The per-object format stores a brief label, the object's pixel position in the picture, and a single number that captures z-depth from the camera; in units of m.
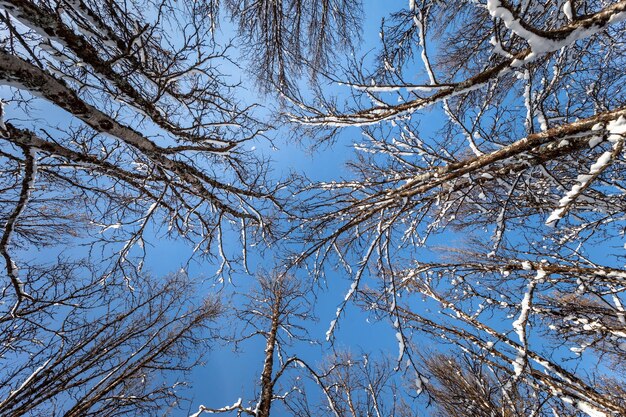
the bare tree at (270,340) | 3.86
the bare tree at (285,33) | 4.11
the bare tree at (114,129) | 2.32
